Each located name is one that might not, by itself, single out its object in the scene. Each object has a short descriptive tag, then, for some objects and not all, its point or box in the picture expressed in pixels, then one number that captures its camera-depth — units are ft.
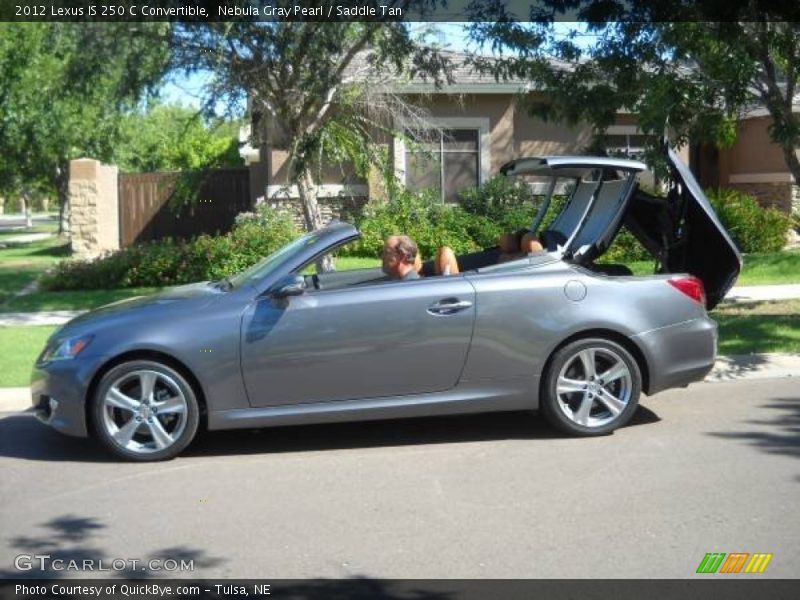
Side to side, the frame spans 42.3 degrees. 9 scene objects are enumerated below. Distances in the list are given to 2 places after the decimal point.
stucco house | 65.10
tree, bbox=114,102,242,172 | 105.26
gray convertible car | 21.89
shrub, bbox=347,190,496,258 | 59.88
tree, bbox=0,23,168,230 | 42.96
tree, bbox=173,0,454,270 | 43.98
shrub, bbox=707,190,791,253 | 61.00
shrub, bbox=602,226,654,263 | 57.72
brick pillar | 69.26
